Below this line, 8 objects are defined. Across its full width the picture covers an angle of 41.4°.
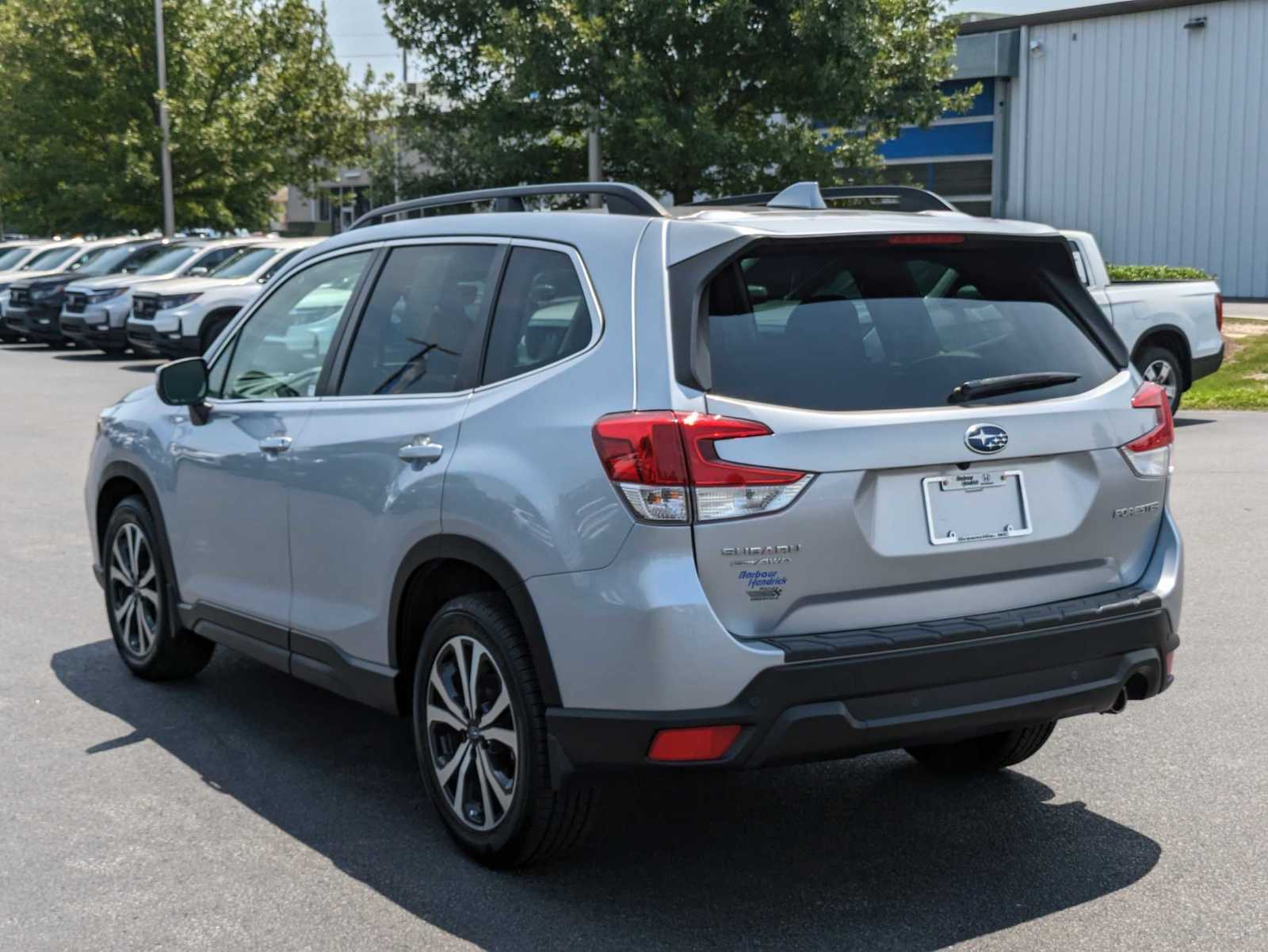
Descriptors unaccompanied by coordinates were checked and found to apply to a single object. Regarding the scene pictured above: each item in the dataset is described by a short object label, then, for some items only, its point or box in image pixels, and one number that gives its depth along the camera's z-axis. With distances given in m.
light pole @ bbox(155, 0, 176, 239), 36.62
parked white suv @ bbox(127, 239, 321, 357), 21.50
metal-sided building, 31.64
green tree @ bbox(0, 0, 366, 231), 37.25
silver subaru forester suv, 3.89
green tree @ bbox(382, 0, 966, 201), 23.00
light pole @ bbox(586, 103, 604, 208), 23.52
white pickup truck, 14.97
